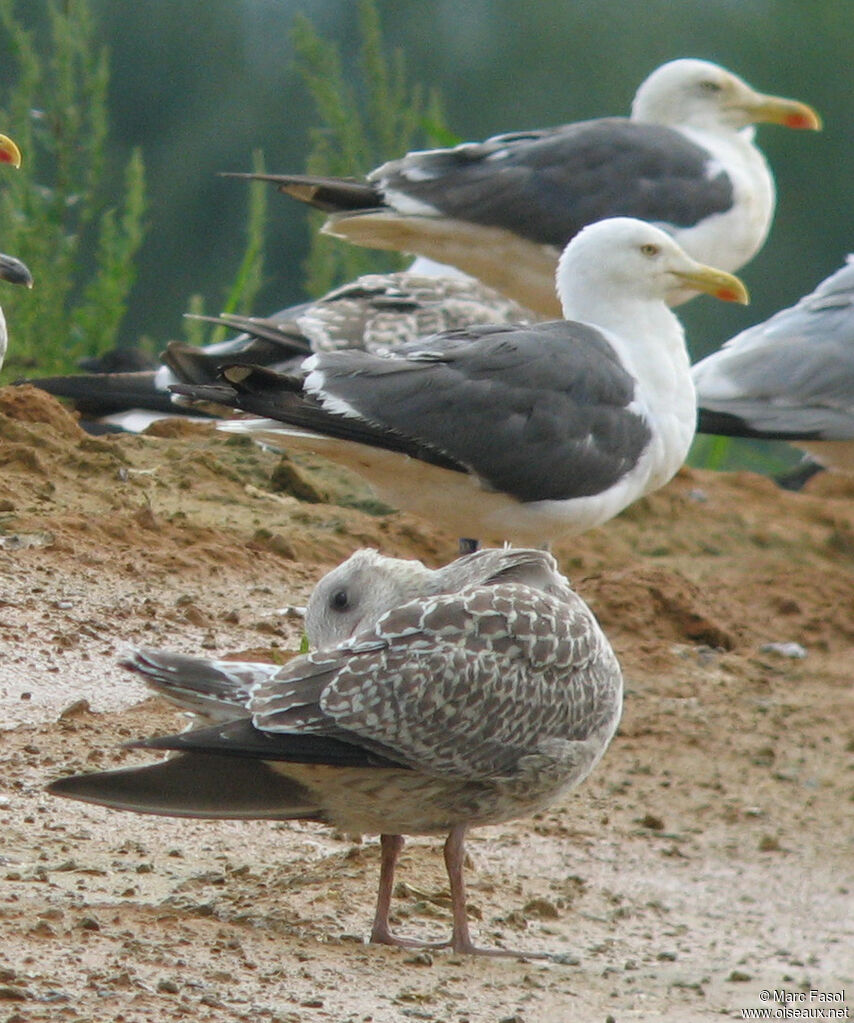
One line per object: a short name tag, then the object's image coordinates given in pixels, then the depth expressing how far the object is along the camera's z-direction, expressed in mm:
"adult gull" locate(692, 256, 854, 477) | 14094
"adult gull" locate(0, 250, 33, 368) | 13187
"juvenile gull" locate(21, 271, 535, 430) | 13875
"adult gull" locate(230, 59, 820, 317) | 14133
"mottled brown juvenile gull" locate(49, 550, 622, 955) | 7051
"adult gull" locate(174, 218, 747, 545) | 10047
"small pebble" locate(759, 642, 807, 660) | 12687
